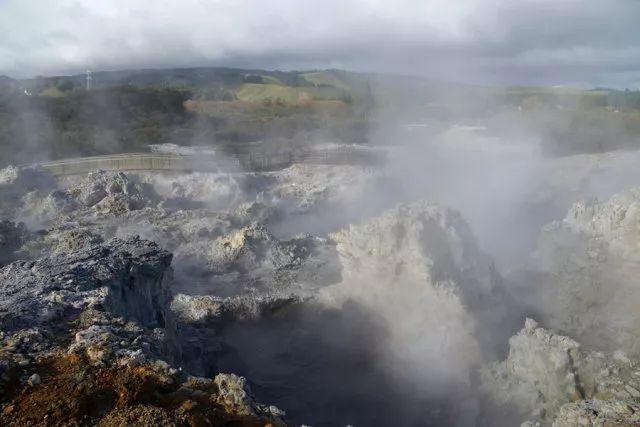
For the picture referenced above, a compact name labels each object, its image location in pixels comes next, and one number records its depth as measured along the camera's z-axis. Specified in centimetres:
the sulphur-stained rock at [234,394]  355
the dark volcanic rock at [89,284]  432
